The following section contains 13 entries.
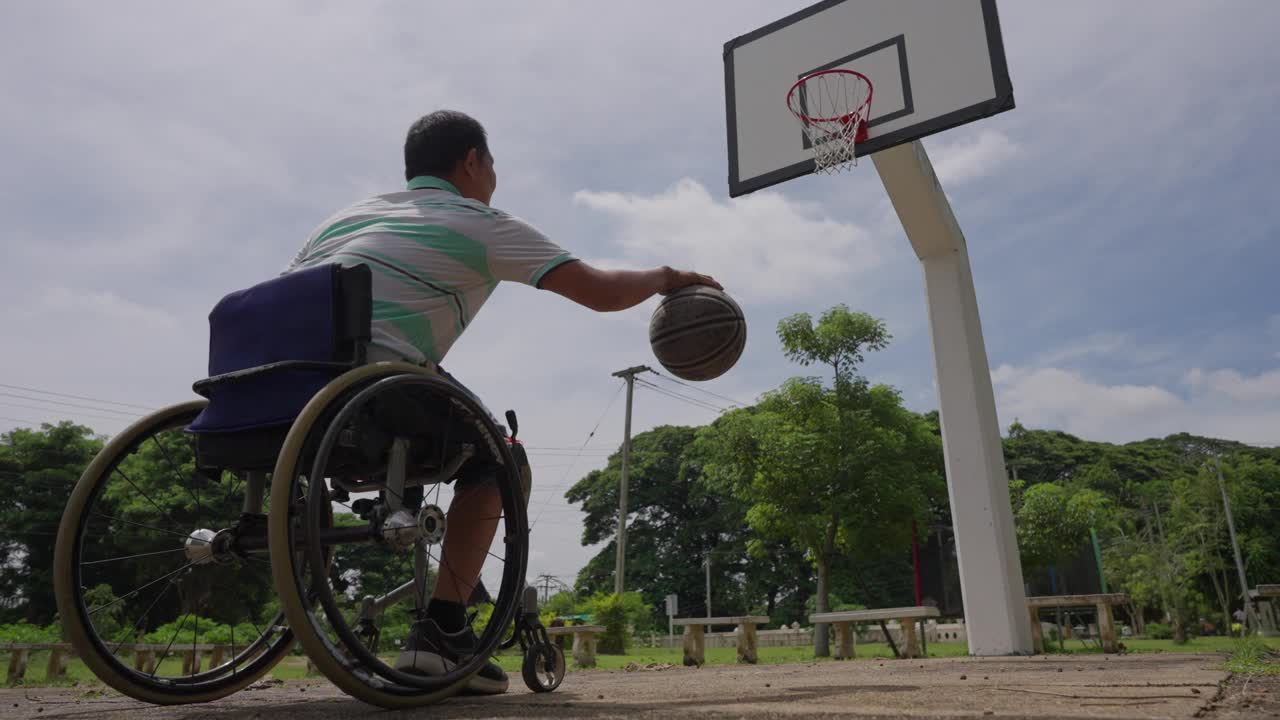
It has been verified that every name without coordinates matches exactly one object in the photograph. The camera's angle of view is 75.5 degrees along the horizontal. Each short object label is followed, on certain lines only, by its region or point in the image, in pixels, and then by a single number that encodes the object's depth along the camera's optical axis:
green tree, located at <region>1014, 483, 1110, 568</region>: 14.20
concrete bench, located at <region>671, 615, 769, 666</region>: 8.87
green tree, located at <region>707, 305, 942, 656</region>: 16.84
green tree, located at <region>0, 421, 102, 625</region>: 16.84
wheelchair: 1.71
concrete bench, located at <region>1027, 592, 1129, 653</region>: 8.06
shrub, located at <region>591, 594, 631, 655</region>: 16.30
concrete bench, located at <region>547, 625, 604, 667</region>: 9.67
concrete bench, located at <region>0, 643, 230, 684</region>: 6.95
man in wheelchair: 2.26
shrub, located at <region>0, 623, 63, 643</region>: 7.95
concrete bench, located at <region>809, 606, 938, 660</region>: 8.49
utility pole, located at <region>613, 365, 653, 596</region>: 24.28
